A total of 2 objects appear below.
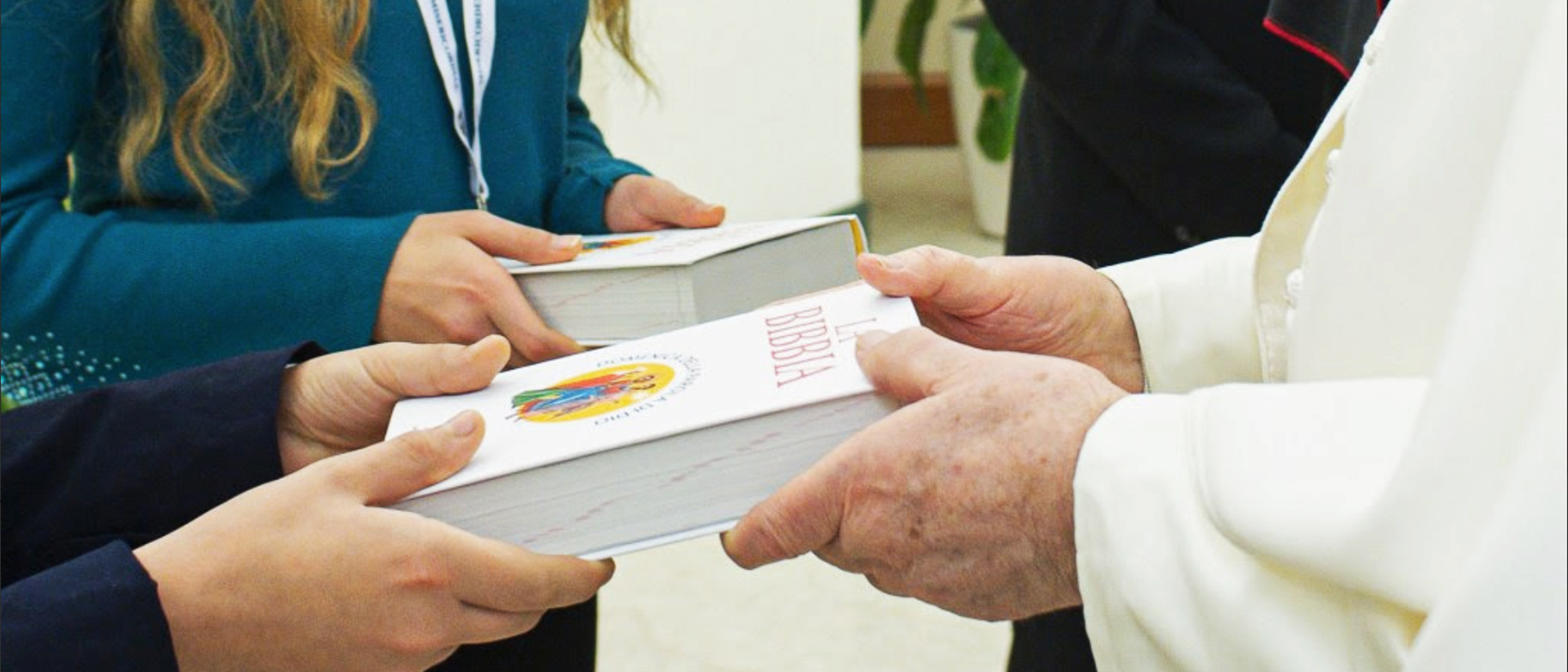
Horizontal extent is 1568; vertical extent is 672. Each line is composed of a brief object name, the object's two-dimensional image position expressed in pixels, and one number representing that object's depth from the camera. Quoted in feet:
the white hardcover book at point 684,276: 3.38
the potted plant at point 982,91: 14.42
